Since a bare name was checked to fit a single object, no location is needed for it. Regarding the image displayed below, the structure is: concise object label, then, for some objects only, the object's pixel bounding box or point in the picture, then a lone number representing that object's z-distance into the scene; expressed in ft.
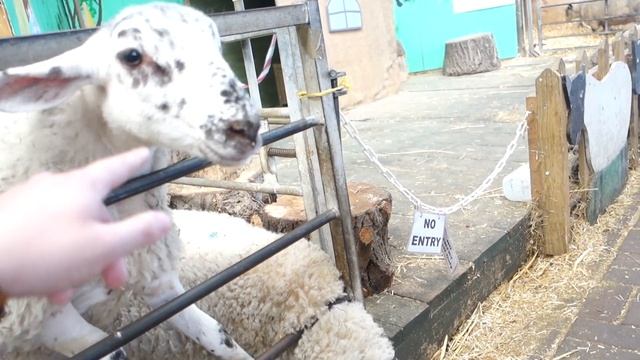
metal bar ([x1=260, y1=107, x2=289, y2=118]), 8.24
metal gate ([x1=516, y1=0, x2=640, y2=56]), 32.19
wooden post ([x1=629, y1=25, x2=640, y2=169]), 13.60
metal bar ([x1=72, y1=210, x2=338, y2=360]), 4.38
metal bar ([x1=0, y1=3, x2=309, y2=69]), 3.98
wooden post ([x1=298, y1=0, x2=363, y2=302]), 6.02
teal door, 31.24
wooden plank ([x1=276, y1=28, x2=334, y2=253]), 6.30
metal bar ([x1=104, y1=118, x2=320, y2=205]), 4.08
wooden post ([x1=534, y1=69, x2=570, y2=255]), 9.44
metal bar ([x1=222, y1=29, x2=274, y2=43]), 5.46
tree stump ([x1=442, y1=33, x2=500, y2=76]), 28.35
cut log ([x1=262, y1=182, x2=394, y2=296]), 7.53
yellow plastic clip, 6.10
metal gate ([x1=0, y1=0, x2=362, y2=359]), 4.26
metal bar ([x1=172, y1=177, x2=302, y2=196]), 7.48
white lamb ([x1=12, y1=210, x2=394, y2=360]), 6.42
